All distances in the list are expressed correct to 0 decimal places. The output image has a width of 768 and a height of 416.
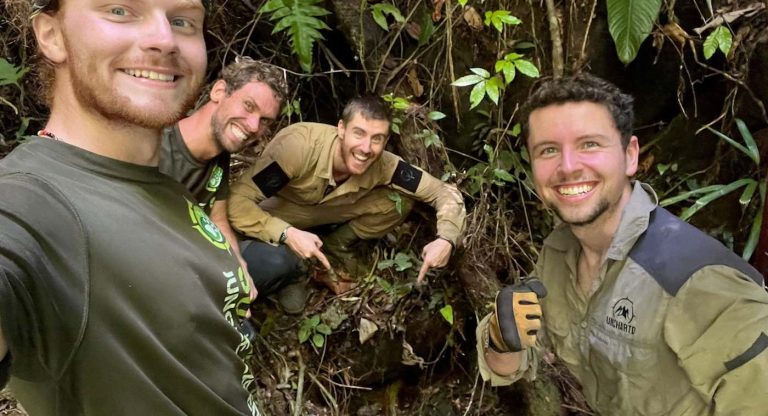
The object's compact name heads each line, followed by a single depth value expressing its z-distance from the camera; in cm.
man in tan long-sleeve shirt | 306
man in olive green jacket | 147
